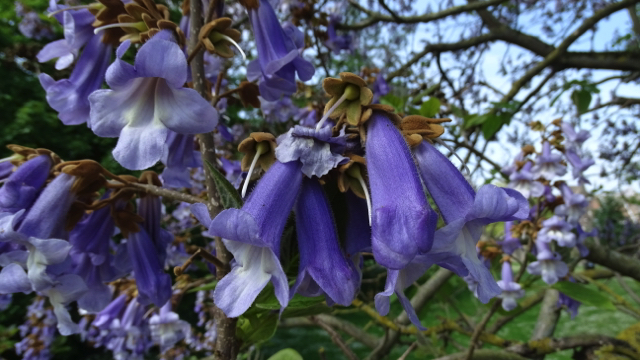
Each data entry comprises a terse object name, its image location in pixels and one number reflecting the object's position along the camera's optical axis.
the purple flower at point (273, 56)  0.20
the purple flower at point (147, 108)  0.12
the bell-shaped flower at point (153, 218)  0.20
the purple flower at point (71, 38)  0.19
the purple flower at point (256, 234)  0.10
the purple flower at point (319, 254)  0.11
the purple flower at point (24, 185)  0.16
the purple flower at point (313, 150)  0.11
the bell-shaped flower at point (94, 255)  0.18
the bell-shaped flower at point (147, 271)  0.19
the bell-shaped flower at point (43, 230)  0.14
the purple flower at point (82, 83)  0.19
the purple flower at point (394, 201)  0.10
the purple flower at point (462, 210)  0.10
